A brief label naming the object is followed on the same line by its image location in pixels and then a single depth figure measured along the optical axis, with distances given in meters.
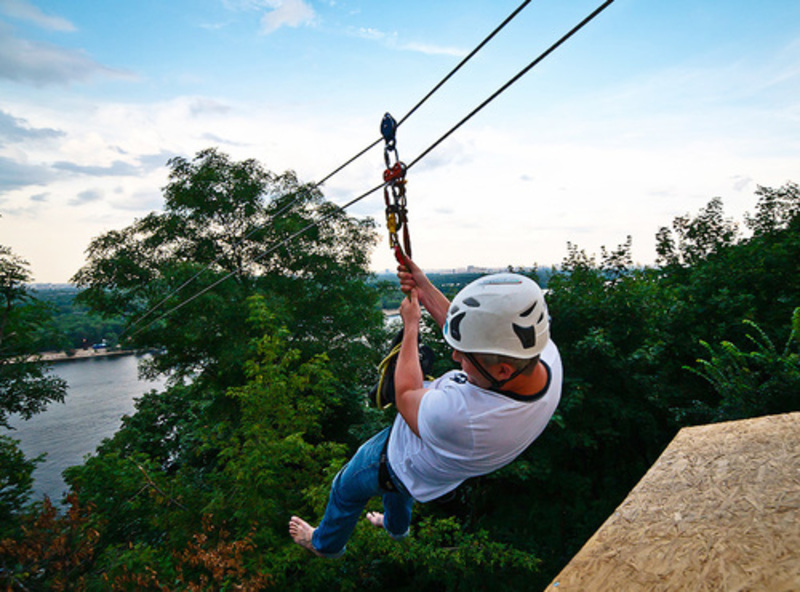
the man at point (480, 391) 1.58
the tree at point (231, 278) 12.87
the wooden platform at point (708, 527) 1.78
